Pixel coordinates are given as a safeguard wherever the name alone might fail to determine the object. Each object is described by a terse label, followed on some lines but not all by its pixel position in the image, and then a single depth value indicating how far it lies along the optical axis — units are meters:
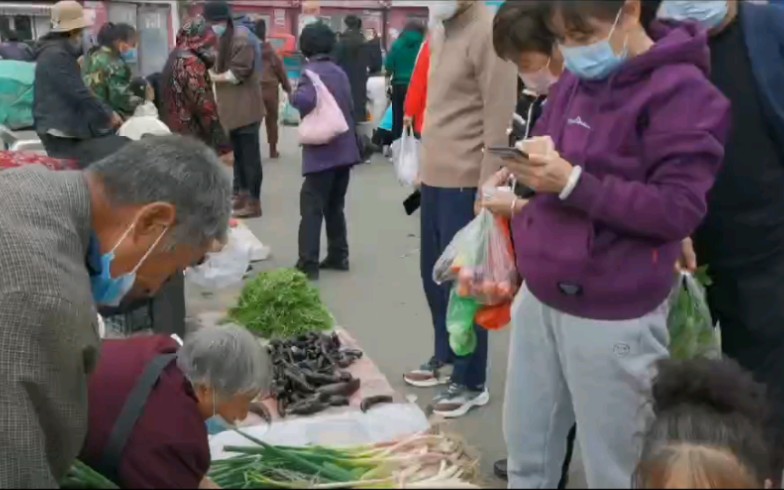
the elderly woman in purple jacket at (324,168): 5.62
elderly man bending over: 1.64
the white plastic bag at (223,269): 4.91
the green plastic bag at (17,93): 7.73
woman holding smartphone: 1.79
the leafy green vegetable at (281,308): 4.55
